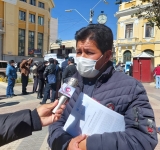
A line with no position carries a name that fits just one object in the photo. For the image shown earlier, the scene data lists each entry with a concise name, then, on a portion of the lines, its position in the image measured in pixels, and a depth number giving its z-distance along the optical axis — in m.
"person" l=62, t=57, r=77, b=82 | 5.33
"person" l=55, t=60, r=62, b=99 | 5.54
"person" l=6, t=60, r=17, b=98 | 6.58
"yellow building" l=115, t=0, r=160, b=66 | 20.00
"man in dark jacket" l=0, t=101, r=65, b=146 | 0.97
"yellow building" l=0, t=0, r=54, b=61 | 26.65
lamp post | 9.63
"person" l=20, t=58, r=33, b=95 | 7.00
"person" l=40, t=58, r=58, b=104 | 5.31
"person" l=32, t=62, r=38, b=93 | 7.51
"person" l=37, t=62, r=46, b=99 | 6.17
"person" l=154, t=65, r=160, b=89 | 10.19
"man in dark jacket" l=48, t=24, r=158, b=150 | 0.90
